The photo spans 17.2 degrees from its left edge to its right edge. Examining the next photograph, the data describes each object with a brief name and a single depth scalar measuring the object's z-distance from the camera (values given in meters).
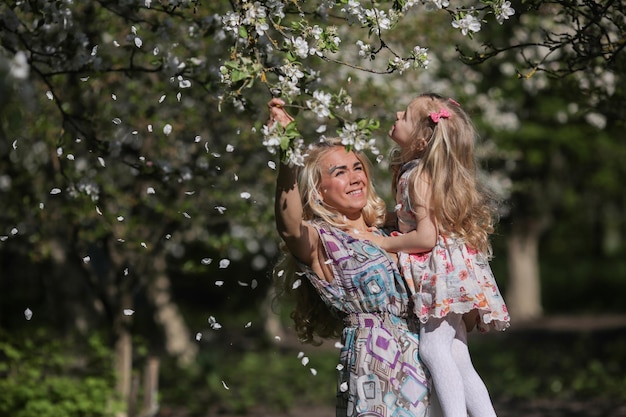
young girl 8.53
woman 8.66
